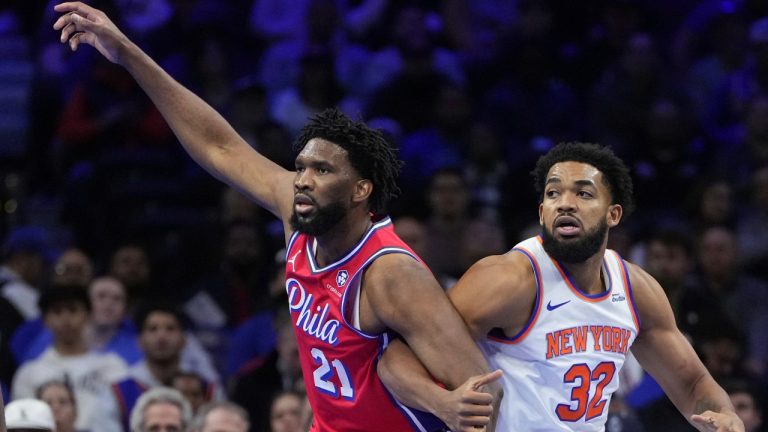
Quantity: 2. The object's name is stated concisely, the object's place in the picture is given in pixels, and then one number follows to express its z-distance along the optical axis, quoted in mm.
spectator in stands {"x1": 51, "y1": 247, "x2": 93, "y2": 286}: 16070
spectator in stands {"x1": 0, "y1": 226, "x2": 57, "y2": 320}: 16085
